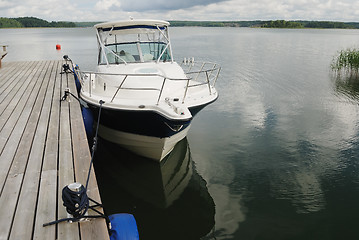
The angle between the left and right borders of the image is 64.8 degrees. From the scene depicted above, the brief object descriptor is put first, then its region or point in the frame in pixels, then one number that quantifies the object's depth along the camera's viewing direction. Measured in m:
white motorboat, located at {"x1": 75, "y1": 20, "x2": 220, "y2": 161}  5.54
